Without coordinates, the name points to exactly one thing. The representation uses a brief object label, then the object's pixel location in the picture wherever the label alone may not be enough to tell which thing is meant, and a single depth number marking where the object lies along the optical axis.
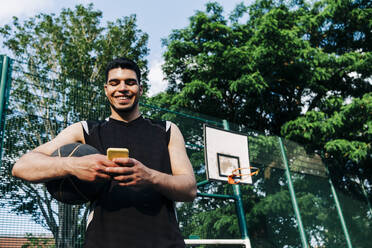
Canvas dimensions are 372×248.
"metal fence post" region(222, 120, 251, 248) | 5.70
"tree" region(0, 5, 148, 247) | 4.04
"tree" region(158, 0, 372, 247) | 7.20
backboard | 5.95
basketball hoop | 5.78
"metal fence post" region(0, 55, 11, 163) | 4.01
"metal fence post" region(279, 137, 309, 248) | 6.60
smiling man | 1.20
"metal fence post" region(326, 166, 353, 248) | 7.54
